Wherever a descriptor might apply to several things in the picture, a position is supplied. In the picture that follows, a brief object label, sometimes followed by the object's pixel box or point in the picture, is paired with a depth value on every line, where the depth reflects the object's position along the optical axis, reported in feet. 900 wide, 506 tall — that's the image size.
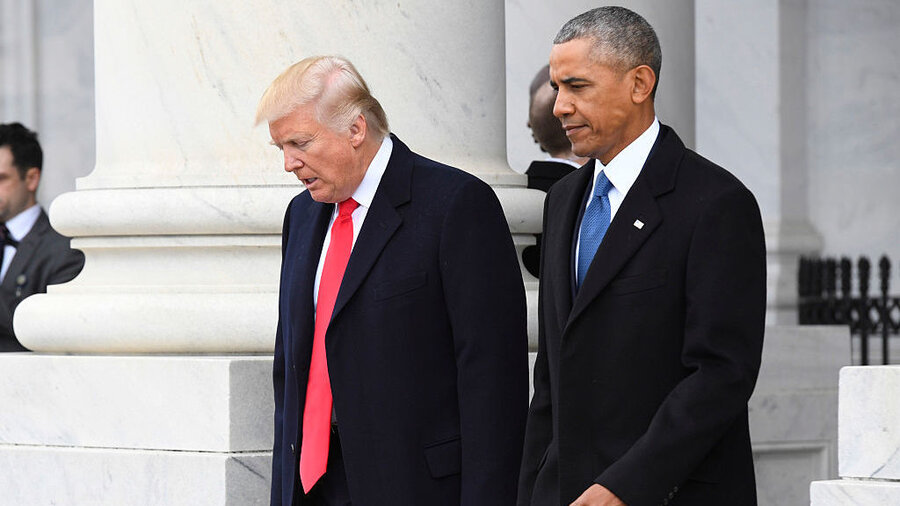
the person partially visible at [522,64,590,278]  44.83
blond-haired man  30.58
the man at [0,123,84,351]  50.34
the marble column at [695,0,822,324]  80.07
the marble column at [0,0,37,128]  95.30
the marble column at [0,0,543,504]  40.78
